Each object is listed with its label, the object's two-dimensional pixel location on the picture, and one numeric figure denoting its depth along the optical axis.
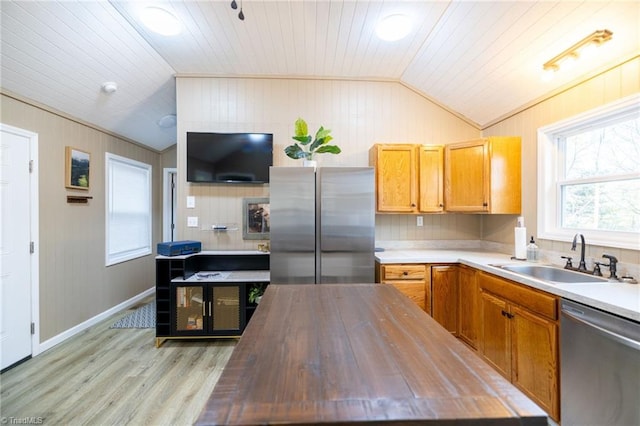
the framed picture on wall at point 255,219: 3.15
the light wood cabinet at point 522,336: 1.61
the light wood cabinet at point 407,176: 2.91
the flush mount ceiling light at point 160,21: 2.05
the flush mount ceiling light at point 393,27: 2.16
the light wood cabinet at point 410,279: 2.57
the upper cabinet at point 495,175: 2.65
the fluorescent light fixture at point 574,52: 1.73
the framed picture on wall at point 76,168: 2.86
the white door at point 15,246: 2.24
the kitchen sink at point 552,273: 1.90
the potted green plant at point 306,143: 2.71
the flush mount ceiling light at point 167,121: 3.64
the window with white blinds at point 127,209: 3.53
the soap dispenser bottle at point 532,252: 2.43
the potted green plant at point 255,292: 2.69
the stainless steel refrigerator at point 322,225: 2.54
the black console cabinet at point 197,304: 2.67
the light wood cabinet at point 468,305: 2.35
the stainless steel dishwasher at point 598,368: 1.22
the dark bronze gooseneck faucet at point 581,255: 1.95
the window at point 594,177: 1.84
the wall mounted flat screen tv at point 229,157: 3.02
